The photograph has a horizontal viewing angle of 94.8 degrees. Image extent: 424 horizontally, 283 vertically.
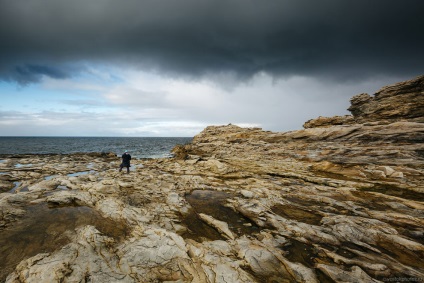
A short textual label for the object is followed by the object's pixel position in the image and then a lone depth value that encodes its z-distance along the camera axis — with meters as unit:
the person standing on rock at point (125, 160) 24.80
